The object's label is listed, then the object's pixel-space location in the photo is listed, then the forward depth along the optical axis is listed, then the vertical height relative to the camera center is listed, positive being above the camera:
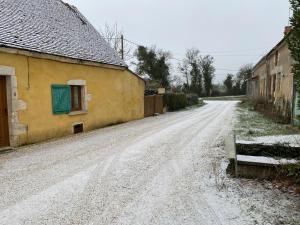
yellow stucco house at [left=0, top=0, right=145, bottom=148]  9.04 +0.58
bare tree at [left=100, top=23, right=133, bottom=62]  37.91 +6.51
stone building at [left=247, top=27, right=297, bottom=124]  14.16 +0.46
